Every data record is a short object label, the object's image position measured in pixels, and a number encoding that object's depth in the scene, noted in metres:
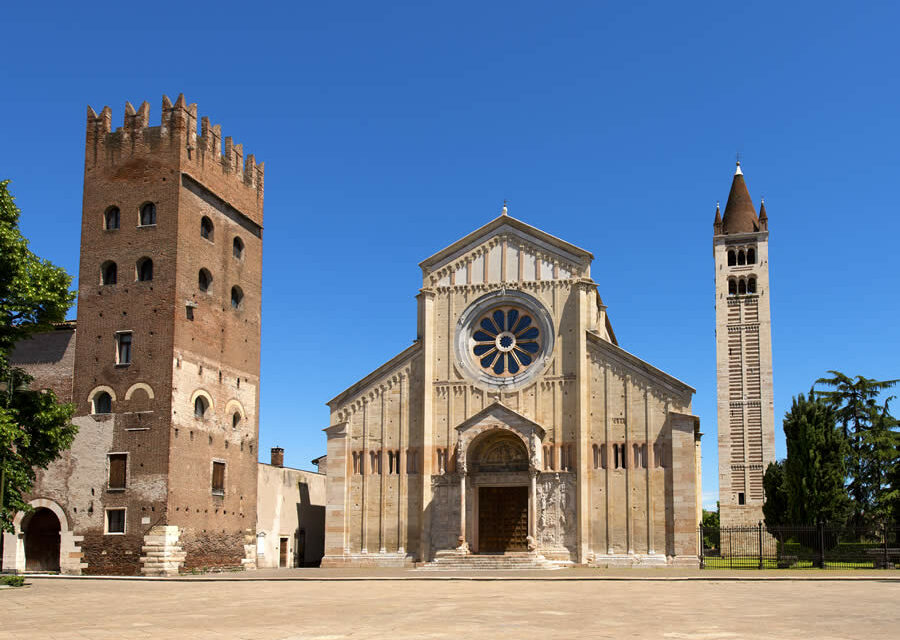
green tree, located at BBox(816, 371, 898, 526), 52.22
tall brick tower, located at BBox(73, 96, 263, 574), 33.06
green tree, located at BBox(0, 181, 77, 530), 26.75
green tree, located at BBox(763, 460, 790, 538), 55.88
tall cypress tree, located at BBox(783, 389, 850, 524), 39.47
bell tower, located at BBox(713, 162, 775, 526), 60.72
